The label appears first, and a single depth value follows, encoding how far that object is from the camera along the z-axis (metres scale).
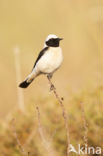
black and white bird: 5.12
